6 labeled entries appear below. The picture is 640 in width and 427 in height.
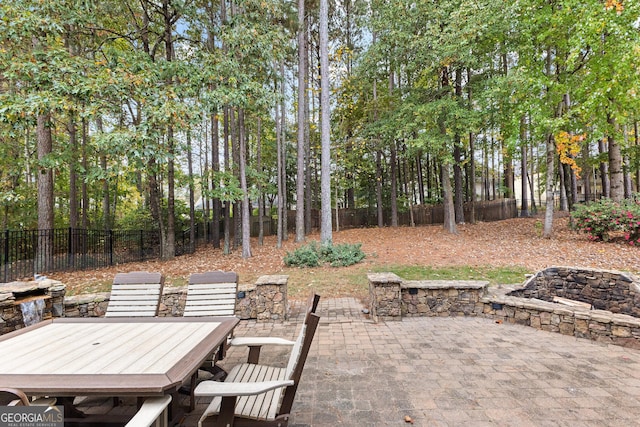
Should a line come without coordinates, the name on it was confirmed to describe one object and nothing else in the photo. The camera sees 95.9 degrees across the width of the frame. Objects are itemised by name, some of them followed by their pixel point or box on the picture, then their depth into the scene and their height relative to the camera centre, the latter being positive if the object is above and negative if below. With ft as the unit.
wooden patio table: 5.05 -2.77
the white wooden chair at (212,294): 10.44 -2.59
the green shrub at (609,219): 26.02 -0.51
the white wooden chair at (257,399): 5.42 -3.56
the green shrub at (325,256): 24.77 -3.07
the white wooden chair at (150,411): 4.68 -3.16
